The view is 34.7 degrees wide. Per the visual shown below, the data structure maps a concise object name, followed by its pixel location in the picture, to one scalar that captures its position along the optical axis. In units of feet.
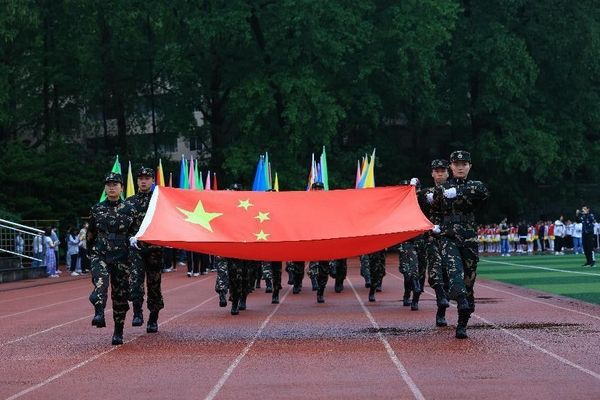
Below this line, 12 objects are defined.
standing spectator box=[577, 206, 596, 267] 100.58
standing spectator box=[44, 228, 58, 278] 113.14
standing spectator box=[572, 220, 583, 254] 144.36
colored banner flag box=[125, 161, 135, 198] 82.69
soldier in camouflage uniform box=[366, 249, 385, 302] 60.29
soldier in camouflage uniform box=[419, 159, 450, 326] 43.24
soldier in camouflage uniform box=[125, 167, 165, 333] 44.11
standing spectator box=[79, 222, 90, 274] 121.73
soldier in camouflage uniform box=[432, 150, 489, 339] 39.17
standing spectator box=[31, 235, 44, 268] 111.55
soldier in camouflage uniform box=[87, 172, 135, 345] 40.29
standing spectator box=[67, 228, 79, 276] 120.78
